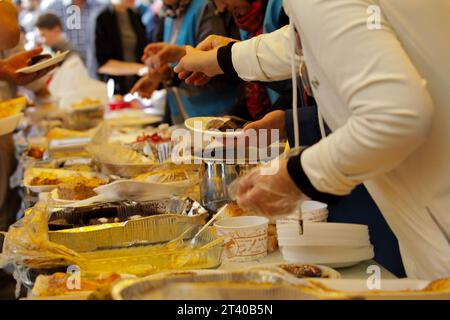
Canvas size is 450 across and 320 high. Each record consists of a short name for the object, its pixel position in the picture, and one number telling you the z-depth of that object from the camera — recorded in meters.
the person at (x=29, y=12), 7.66
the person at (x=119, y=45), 4.79
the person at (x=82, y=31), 5.79
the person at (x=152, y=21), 4.39
